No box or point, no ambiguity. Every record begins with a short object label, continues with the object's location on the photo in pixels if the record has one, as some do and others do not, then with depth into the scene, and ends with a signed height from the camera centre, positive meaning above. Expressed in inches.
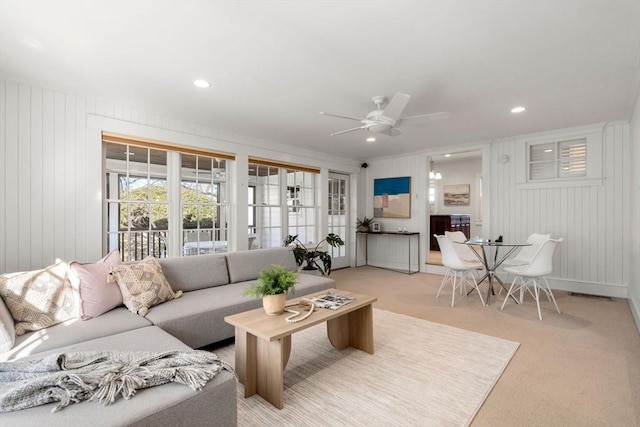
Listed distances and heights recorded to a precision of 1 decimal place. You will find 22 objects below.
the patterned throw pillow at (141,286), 98.5 -24.7
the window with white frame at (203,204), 168.4 +5.1
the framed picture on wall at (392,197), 253.4 +13.3
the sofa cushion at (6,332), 71.4 -28.5
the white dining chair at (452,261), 158.7 -25.8
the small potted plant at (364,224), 270.1 -10.1
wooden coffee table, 75.2 -35.4
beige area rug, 71.3 -47.5
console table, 244.1 -19.0
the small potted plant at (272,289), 85.6 -21.5
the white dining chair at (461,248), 196.7 -23.7
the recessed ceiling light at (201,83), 116.3 +50.6
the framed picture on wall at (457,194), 348.0 +21.4
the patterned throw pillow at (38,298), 81.5 -23.8
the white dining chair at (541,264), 135.8 -23.5
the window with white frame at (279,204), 203.5 +6.7
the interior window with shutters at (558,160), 182.1 +32.7
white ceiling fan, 112.9 +37.9
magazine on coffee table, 95.5 -29.2
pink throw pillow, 92.0 -24.3
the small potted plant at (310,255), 180.7 -25.8
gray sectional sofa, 47.8 -31.8
